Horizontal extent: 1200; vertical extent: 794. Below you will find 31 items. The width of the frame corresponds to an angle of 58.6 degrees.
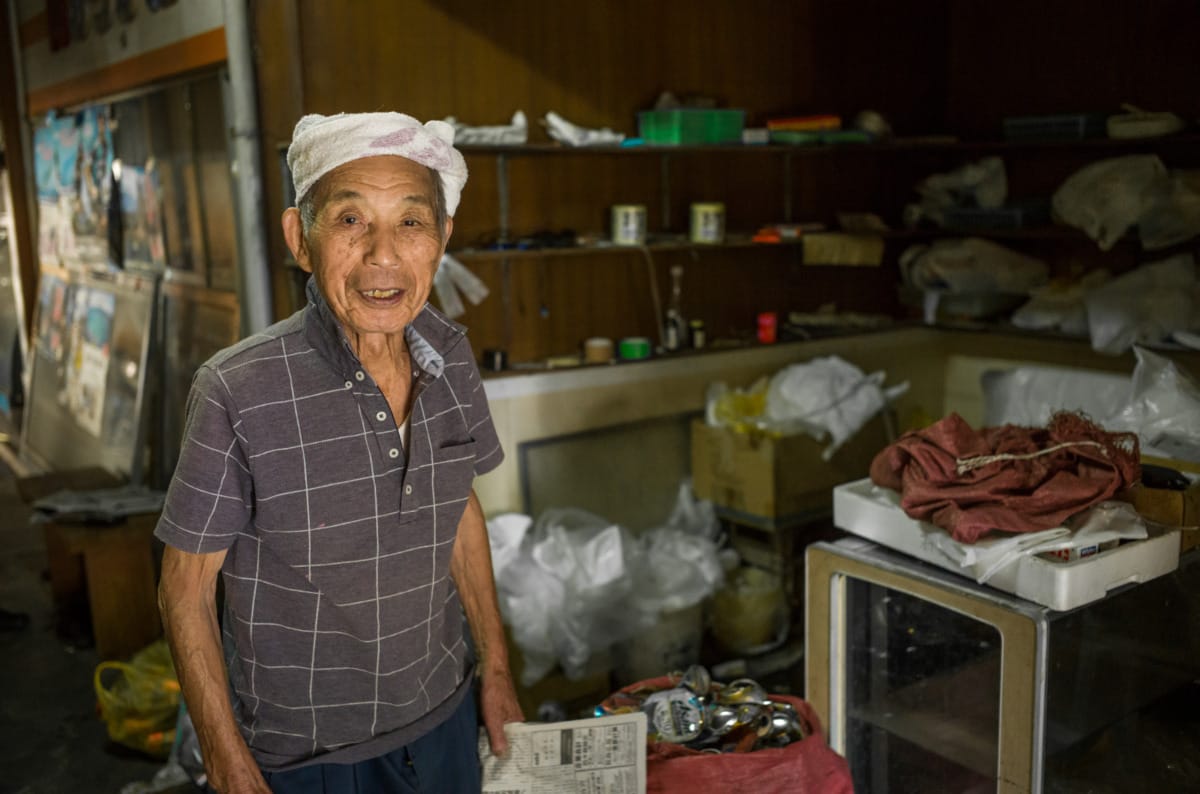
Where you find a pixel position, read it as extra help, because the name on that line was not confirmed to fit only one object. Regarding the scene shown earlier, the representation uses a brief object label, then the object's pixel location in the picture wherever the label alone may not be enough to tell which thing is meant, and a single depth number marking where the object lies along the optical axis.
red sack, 1.79
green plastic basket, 4.07
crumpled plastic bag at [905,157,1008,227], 4.82
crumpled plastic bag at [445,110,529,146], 3.52
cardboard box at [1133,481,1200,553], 1.99
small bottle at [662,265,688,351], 4.31
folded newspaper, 1.76
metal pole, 3.49
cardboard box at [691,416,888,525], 3.89
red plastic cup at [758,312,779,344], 4.61
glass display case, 1.81
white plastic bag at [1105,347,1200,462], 2.36
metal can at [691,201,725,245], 4.24
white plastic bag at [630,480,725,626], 3.71
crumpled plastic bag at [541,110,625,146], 3.80
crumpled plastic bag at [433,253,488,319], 3.68
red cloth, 1.89
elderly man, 1.48
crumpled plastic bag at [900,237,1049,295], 4.82
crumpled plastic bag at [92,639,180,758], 3.38
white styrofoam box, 1.76
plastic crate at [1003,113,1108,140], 4.49
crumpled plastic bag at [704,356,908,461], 4.02
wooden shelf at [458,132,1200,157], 3.76
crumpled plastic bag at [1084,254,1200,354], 4.16
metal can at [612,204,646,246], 4.06
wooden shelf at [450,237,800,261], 3.67
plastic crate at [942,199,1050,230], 4.66
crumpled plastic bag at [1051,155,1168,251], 4.17
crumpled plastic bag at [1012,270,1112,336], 4.52
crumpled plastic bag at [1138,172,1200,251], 4.07
